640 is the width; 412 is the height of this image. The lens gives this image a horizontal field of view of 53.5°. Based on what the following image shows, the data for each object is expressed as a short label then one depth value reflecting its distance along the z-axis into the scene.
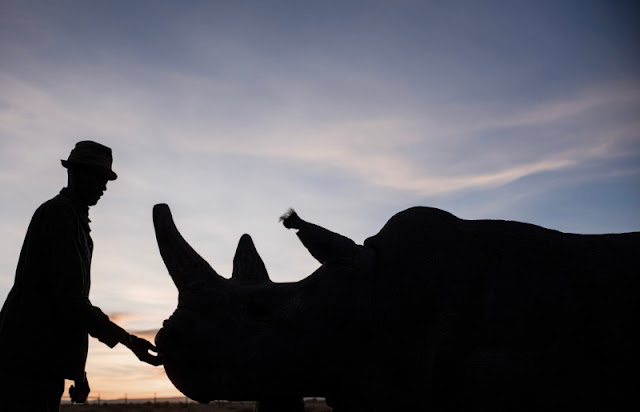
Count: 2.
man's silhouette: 3.73
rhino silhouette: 2.72
